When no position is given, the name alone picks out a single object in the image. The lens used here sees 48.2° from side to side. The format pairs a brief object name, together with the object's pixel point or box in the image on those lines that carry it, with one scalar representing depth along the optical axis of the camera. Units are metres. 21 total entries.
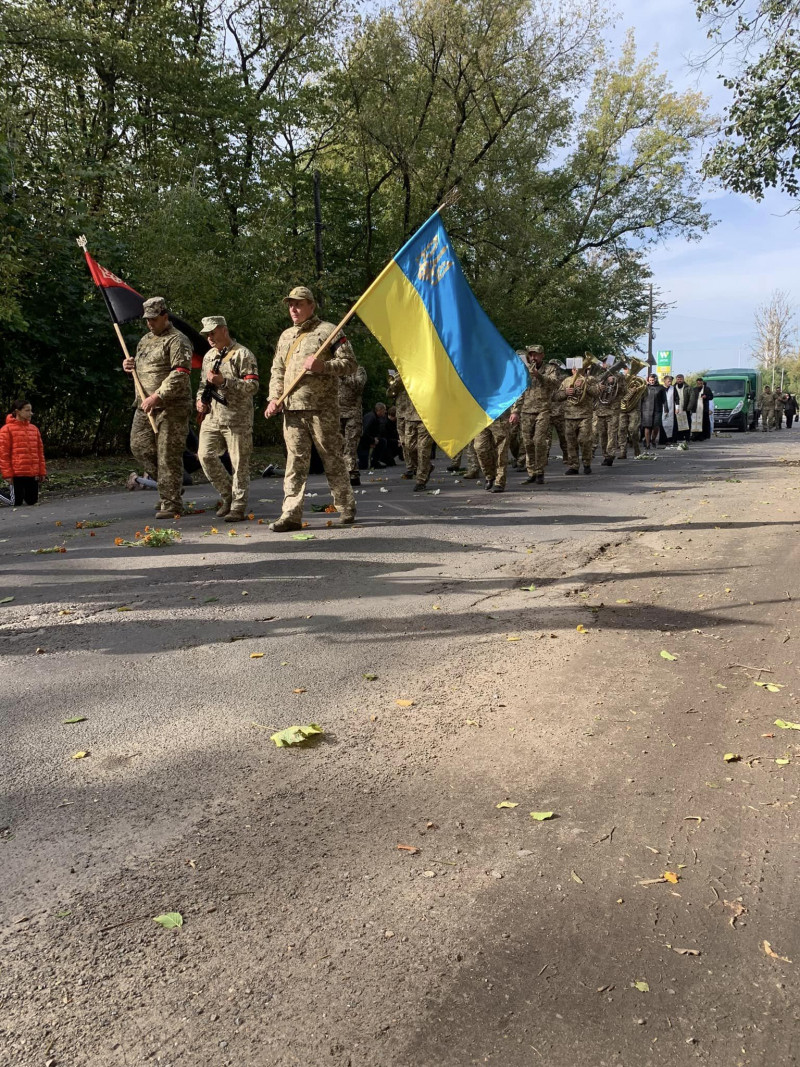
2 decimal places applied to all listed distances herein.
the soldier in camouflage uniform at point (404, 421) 15.09
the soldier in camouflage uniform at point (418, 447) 13.69
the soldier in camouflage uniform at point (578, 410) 16.98
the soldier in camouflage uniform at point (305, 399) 9.00
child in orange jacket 12.65
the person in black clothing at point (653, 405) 24.47
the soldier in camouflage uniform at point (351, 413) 14.02
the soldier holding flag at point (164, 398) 9.97
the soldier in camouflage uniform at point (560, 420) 17.44
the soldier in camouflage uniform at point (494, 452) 13.05
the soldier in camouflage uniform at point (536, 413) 14.65
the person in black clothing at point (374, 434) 18.95
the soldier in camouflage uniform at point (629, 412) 20.20
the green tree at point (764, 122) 13.42
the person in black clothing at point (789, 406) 50.15
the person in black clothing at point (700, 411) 30.59
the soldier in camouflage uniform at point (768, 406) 46.16
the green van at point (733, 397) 41.59
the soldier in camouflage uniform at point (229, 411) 9.60
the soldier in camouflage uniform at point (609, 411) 19.45
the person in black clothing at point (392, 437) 19.75
